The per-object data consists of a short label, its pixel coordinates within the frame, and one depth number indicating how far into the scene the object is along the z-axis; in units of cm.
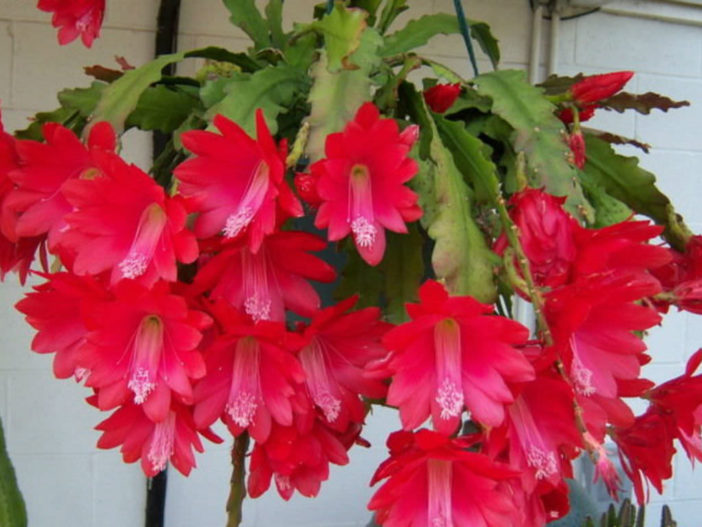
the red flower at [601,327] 38
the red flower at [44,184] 50
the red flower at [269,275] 44
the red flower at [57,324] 46
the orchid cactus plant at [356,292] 39
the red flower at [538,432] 39
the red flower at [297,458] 46
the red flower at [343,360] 46
